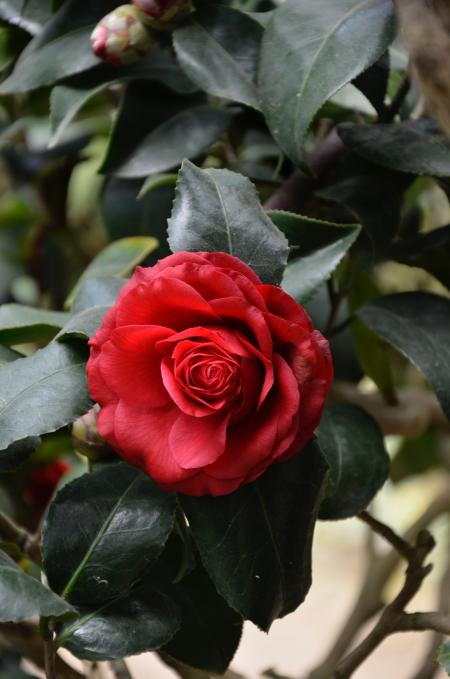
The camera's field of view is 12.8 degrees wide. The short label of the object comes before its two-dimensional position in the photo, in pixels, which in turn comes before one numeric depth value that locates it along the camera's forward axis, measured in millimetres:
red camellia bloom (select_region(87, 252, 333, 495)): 758
